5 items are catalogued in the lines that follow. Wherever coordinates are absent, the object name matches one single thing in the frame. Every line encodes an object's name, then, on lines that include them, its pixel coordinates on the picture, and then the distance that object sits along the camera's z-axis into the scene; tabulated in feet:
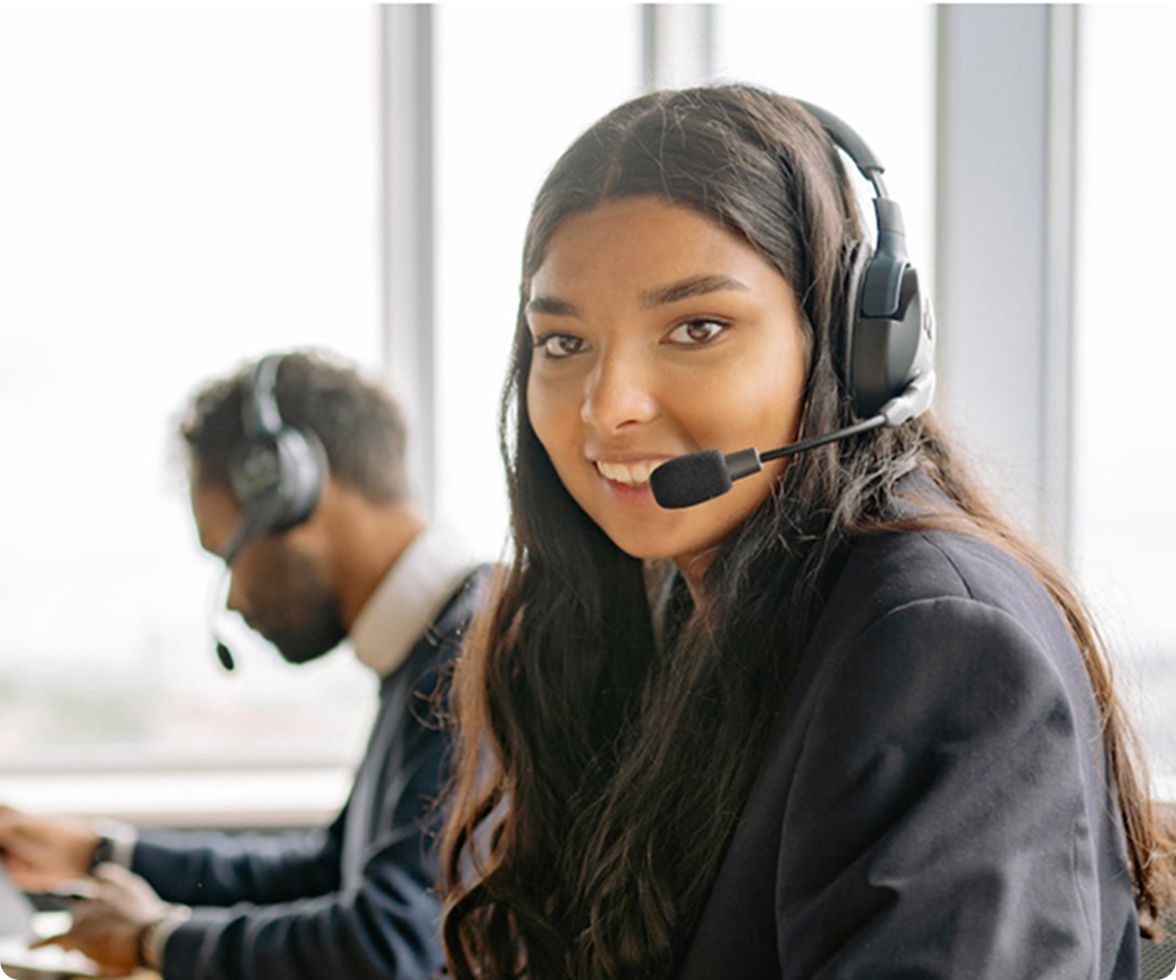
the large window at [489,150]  7.73
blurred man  4.36
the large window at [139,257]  7.76
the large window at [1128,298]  7.09
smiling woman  2.09
